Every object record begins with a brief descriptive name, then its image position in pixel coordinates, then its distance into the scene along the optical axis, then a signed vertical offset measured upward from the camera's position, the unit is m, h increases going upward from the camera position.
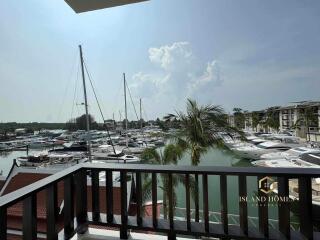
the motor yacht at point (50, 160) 16.56 -2.70
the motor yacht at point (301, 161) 12.59 -2.46
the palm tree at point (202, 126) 6.55 -0.16
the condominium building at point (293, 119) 32.45 -0.08
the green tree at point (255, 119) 47.28 -0.07
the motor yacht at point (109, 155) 16.09 -2.50
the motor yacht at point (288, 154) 15.77 -2.54
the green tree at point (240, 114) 48.50 +1.19
